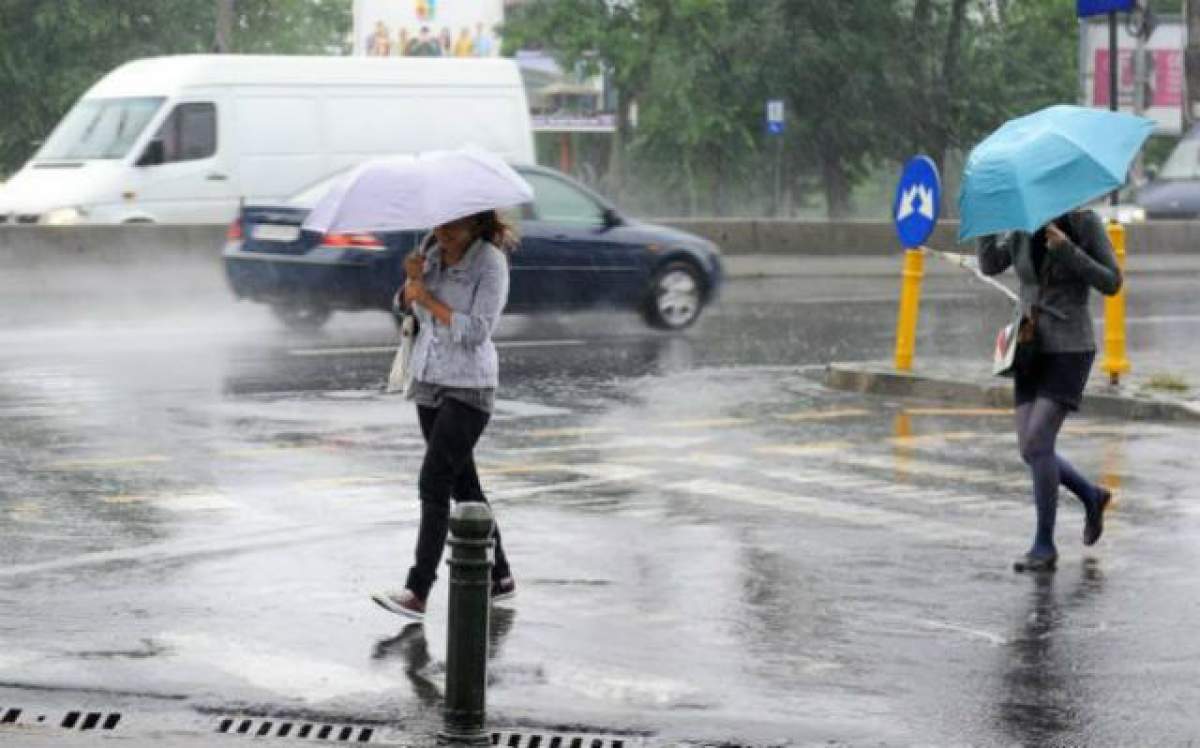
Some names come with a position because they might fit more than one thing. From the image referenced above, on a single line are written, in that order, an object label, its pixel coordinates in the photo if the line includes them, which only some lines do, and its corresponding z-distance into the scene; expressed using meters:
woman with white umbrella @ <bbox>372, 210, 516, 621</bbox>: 8.98
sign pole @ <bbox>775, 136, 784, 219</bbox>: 47.44
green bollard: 6.85
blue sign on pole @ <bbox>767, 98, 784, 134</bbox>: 43.84
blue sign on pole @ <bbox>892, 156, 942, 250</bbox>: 17.34
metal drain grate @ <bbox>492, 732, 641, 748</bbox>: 7.31
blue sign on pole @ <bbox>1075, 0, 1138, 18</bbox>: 16.94
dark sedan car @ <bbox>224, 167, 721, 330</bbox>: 21.03
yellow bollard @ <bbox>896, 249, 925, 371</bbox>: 17.69
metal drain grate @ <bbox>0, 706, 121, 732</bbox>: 7.38
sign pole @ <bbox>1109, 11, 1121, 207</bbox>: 16.95
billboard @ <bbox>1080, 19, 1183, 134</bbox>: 50.41
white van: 28.14
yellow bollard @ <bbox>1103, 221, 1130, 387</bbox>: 16.44
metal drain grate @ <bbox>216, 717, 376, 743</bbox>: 7.34
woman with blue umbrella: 9.91
